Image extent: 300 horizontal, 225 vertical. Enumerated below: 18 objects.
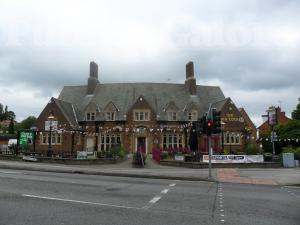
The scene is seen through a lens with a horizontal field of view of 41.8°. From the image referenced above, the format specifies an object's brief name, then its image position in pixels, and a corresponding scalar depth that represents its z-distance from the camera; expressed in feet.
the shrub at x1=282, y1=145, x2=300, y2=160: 119.82
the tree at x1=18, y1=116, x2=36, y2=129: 407.58
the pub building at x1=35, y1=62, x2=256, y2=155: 171.73
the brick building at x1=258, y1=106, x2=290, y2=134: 267.02
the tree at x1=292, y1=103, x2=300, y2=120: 221.21
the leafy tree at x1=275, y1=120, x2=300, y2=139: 187.97
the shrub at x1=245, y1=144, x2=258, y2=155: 130.72
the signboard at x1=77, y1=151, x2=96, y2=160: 118.32
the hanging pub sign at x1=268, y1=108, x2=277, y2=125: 116.16
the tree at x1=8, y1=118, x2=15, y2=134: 340.59
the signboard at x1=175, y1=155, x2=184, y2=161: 119.42
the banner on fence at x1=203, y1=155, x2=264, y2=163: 109.60
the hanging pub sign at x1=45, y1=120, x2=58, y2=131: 146.72
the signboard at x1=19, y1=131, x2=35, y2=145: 131.13
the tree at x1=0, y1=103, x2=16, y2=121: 527.03
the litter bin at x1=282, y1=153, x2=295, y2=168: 107.76
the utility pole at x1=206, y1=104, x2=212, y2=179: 77.92
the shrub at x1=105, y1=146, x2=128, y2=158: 125.55
